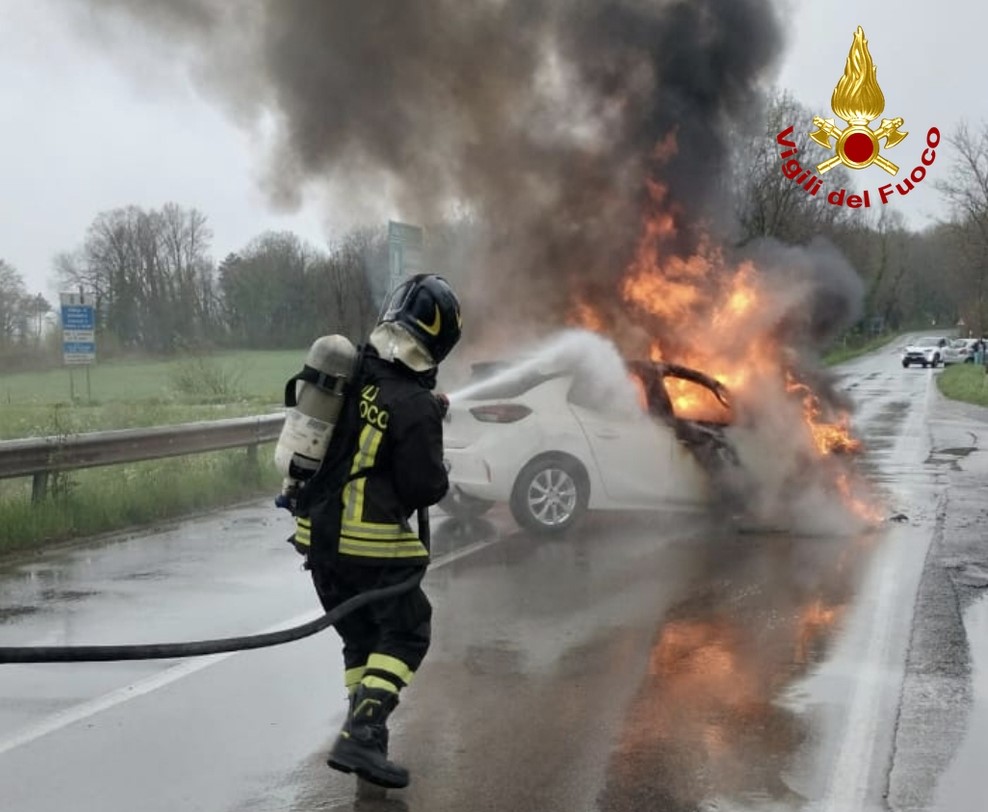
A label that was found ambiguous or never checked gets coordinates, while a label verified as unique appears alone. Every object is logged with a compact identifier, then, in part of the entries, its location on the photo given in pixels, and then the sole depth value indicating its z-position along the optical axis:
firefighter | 3.88
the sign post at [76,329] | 21.75
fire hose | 2.96
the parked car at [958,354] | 57.95
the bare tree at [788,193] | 30.16
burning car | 9.21
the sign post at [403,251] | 12.11
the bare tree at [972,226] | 34.75
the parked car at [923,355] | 58.56
